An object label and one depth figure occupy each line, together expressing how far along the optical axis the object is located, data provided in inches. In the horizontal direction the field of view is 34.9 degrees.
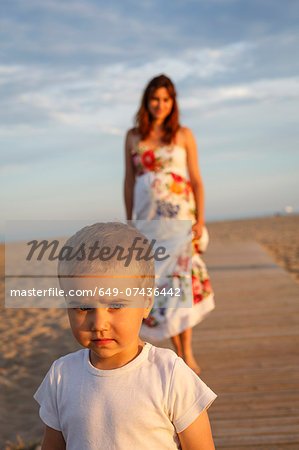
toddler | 45.5
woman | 123.9
